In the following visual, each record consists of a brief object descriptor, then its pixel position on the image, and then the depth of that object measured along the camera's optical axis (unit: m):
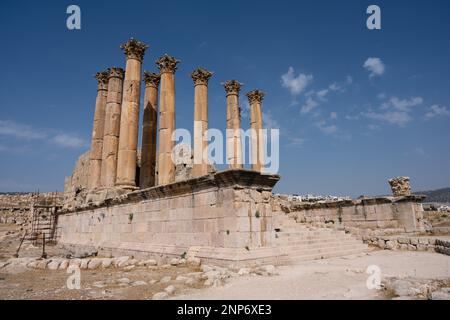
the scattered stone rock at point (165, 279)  6.20
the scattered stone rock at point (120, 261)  8.98
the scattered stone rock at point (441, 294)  3.85
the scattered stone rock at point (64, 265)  8.87
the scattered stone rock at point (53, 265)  8.81
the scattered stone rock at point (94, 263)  8.79
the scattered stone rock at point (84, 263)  8.84
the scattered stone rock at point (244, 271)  6.43
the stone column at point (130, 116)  14.41
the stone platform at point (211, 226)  7.65
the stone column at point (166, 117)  13.78
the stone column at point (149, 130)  15.34
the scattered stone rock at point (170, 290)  5.09
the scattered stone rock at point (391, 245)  11.65
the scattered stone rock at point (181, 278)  6.09
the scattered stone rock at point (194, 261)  7.86
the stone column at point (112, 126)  15.62
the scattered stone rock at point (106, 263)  8.90
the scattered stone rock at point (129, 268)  8.24
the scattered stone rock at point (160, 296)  4.79
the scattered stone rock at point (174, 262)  8.30
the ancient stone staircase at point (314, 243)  9.30
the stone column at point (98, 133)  17.67
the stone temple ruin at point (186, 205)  7.89
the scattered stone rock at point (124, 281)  6.24
